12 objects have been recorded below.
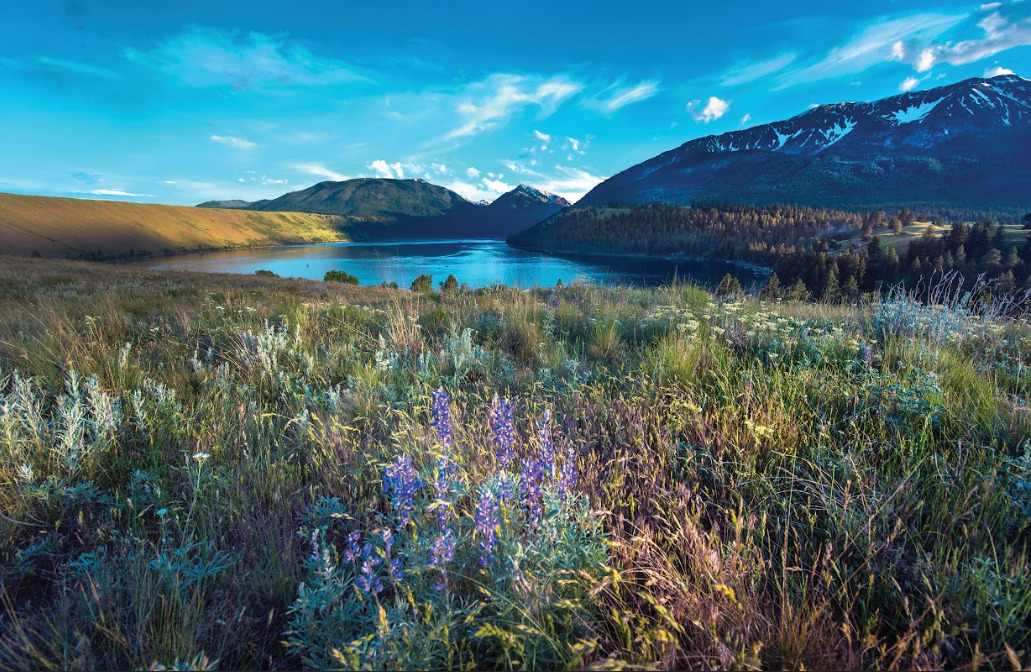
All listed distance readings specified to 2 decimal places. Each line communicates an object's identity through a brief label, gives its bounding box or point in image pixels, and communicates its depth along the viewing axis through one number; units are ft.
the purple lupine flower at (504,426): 5.99
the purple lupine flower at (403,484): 4.92
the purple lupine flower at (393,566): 4.11
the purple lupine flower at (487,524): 4.28
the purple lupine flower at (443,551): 4.14
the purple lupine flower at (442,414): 6.34
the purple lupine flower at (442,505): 4.72
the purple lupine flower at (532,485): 4.65
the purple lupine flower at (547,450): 5.10
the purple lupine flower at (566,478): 4.98
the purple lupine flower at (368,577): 3.87
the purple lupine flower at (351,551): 4.31
